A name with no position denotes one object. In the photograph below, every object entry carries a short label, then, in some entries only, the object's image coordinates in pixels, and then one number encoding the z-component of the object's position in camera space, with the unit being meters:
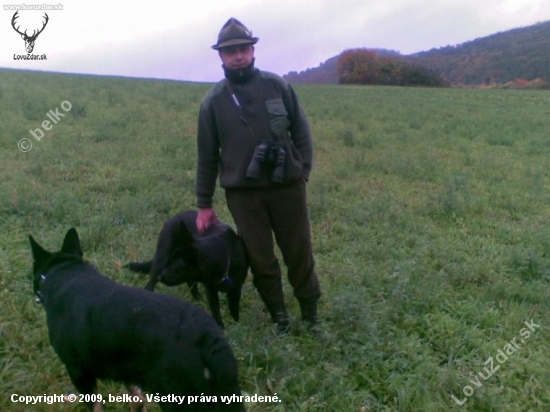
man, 3.34
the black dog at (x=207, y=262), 3.74
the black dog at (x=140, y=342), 2.30
